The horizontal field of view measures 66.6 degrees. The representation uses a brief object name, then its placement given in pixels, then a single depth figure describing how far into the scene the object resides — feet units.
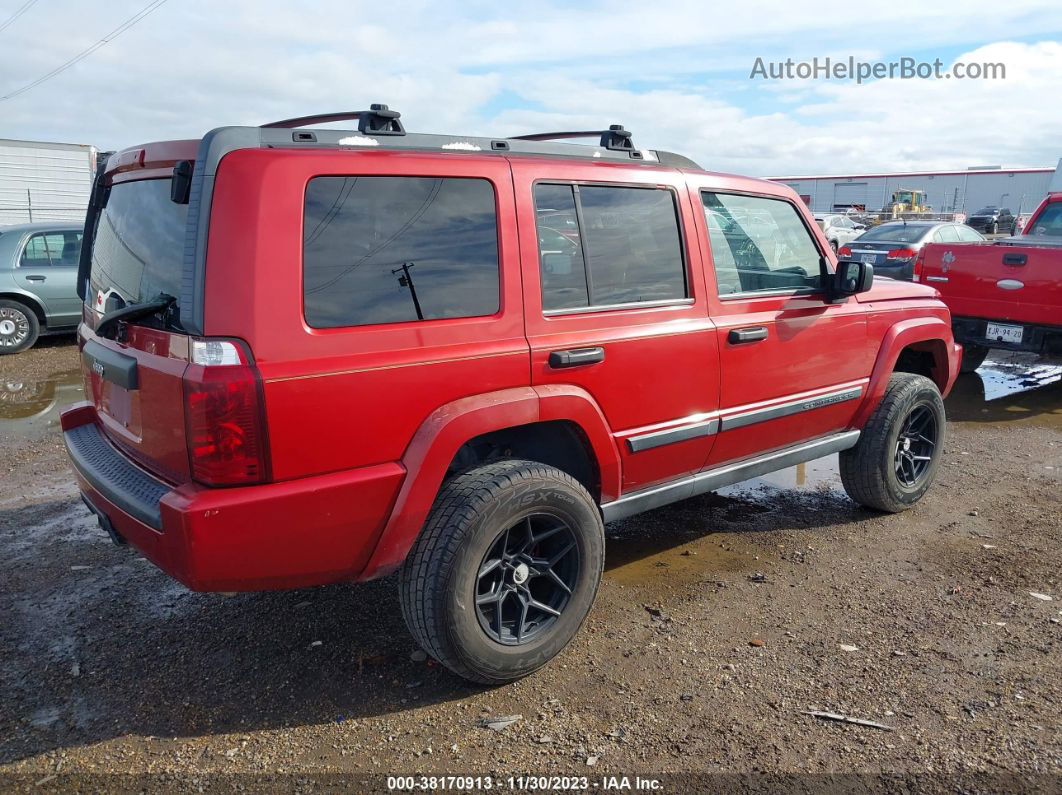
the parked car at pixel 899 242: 42.16
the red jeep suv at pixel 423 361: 8.13
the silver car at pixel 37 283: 31.48
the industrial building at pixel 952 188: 181.57
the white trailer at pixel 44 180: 77.25
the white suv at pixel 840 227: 89.82
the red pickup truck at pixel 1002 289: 23.31
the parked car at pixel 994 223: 129.59
